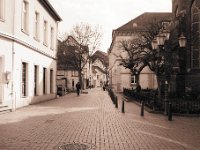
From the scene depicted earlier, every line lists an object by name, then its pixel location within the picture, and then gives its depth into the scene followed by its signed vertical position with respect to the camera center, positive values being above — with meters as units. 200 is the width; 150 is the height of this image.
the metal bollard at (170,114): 14.71 -1.41
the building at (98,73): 113.16 +3.68
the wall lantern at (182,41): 18.16 +2.33
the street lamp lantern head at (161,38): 16.78 +2.31
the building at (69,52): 50.94 +4.94
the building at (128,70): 54.34 +2.19
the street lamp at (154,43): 18.66 +2.28
